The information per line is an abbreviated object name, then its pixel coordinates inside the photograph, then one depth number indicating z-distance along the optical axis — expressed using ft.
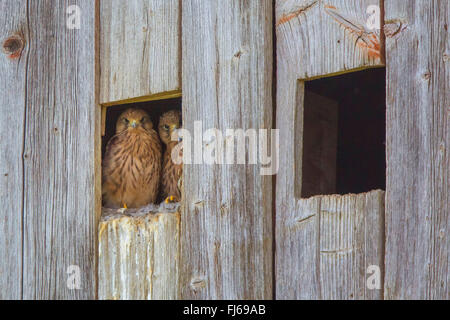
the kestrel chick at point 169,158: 26.84
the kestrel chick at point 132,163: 24.85
